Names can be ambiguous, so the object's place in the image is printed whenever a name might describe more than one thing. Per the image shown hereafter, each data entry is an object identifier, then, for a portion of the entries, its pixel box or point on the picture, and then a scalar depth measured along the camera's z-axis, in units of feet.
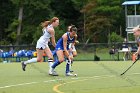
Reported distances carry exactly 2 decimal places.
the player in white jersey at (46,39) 62.75
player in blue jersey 62.90
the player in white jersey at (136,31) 53.83
